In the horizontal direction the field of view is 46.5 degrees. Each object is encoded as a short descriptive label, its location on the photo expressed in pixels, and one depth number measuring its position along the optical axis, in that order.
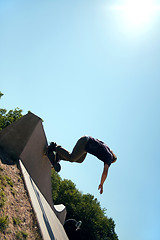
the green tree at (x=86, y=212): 24.94
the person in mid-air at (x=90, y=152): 5.55
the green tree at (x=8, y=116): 23.62
